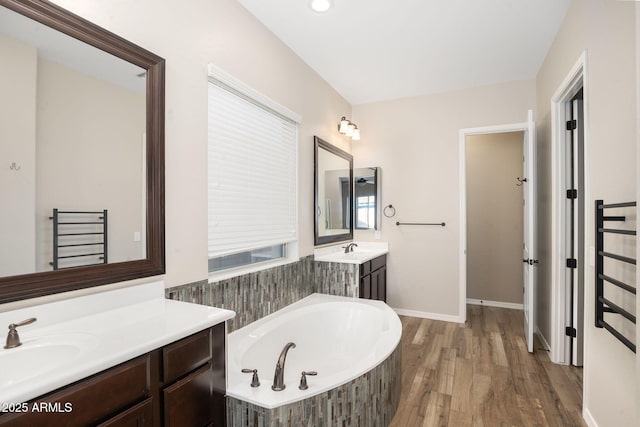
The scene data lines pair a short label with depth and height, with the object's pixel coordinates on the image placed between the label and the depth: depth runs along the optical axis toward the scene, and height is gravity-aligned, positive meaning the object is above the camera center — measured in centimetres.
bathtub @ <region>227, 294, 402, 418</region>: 158 -85
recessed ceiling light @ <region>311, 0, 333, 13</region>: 232 +151
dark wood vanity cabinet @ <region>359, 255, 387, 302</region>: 336 -73
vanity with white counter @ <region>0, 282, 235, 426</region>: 88 -47
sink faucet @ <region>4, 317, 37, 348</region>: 107 -40
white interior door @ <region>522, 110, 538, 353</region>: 294 -7
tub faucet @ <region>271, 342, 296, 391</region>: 156 -78
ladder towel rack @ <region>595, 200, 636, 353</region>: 142 -32
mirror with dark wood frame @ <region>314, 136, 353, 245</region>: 341 +24
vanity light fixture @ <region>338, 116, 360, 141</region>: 389 +104
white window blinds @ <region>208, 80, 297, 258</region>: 213 +31
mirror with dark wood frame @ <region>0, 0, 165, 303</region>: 121 +29
